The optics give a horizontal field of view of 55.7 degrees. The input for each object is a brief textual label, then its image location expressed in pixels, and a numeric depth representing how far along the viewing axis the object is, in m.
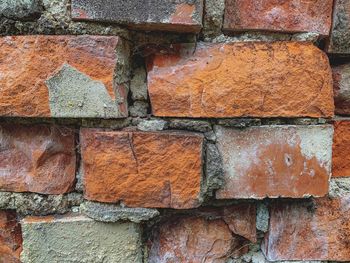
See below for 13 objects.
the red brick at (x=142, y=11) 0.53
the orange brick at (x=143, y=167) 0.58
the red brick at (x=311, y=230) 0.66
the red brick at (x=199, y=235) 0.66
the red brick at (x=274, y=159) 0.60
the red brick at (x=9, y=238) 0.65
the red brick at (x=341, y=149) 0.65
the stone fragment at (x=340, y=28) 0.60
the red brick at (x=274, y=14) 0.58
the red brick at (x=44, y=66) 0.55
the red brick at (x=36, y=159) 0.61
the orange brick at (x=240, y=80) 0.58
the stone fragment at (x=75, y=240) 0.61
